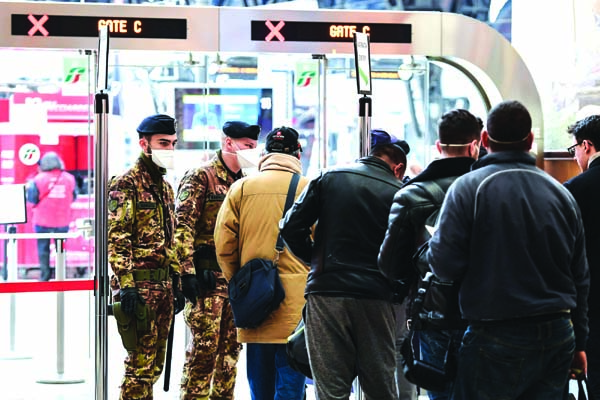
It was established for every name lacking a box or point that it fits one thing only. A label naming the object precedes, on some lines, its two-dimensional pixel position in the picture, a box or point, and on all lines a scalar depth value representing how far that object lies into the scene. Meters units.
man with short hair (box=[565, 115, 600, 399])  8.81
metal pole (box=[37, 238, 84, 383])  13.48
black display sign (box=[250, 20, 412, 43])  12.53
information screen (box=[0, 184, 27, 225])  13.61
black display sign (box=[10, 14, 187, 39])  12.20
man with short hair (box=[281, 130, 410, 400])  7.88
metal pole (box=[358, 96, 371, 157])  9.91
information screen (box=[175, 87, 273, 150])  13.51
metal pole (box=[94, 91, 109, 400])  9.38
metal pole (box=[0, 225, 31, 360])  15.45
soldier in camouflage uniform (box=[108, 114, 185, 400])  9.36
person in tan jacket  8.91
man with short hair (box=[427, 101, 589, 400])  6.20
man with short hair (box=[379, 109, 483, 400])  6.99
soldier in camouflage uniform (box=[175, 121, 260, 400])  9.95
